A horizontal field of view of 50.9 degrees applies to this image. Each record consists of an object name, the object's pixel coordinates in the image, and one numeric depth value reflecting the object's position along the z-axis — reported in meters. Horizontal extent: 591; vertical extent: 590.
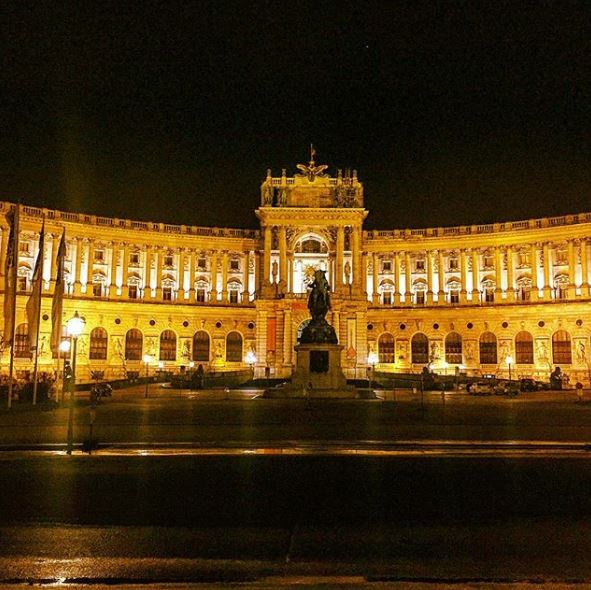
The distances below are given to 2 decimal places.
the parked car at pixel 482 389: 50.41
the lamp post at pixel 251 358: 85.75
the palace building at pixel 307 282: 81.88
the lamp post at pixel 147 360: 83.66
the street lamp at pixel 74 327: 20.53
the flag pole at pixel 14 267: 33.00
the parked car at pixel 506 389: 50.23
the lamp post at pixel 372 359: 85.51
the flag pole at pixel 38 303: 33.12
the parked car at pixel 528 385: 57.74
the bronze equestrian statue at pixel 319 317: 42.84
